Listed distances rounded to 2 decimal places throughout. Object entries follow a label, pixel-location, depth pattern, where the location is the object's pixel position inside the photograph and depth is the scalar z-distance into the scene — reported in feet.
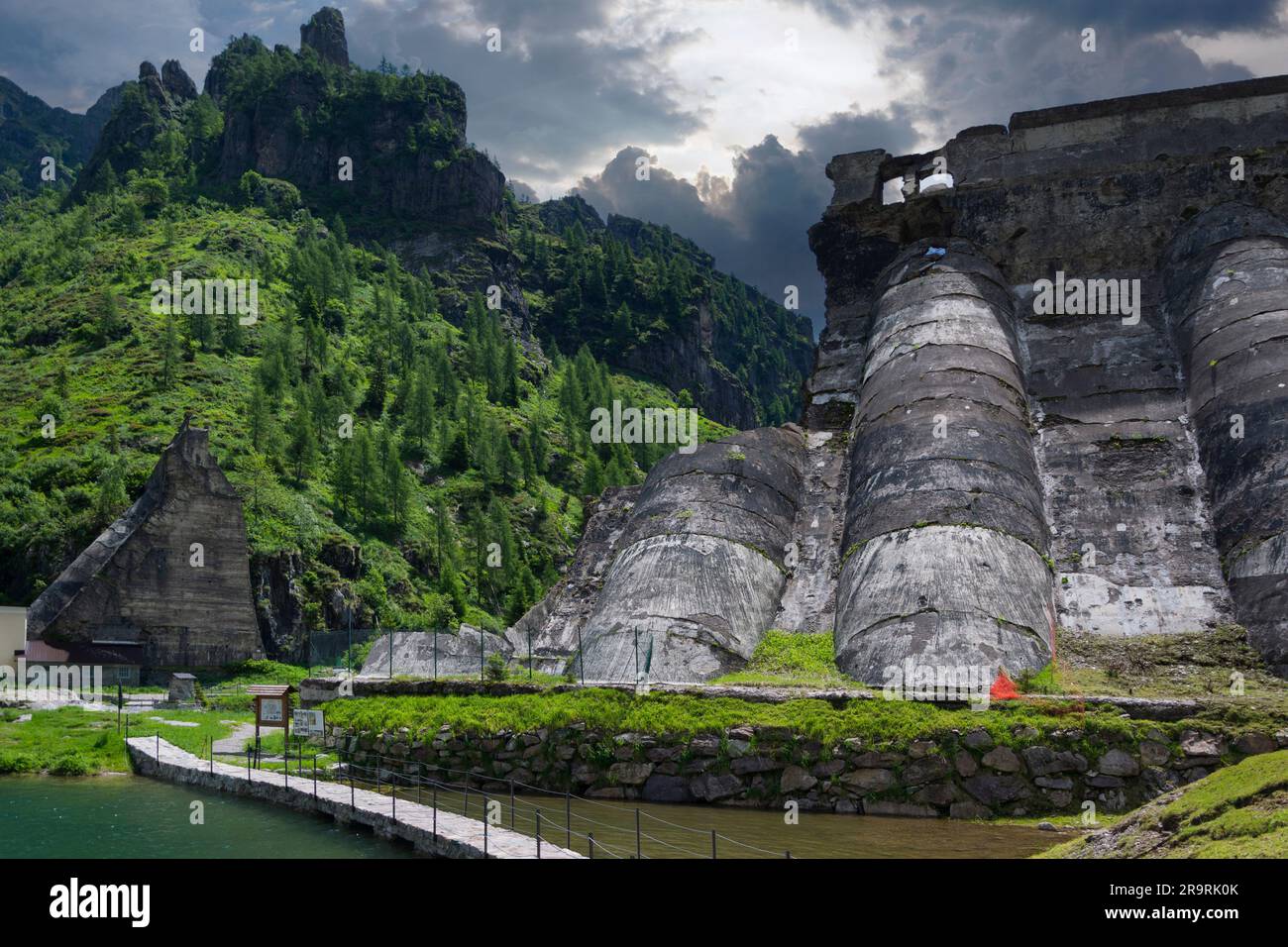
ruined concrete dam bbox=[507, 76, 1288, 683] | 57.98
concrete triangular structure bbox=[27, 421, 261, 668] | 152.00
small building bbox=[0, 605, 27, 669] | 138.31
